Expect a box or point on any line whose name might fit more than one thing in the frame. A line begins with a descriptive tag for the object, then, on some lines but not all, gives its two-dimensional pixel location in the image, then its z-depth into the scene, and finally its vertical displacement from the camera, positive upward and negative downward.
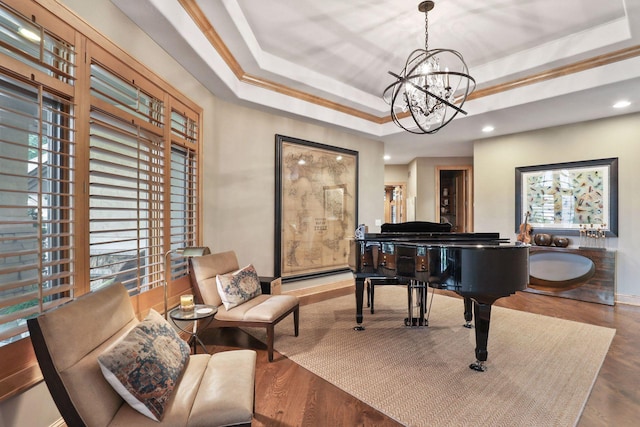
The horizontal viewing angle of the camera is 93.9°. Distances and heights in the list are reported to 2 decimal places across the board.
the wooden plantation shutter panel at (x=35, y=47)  1.35 +0.84
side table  2.07 -0.72
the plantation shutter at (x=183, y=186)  2.80 +0.27
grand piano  2.30 -0.45
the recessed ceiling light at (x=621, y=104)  3.73 +1.38
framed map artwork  4.31 +0.10
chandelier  2.64 +1.10
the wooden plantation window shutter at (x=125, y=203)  1.90 +0.08
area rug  1.95 -1.28
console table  4.17 -0.92
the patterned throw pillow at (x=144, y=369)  1.20 -0.67
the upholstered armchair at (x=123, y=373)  1.08 -0.66
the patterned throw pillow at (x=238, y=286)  2.76 -0.70
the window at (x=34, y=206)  1.34 +0.04
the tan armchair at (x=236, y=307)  2.60 -0.85
